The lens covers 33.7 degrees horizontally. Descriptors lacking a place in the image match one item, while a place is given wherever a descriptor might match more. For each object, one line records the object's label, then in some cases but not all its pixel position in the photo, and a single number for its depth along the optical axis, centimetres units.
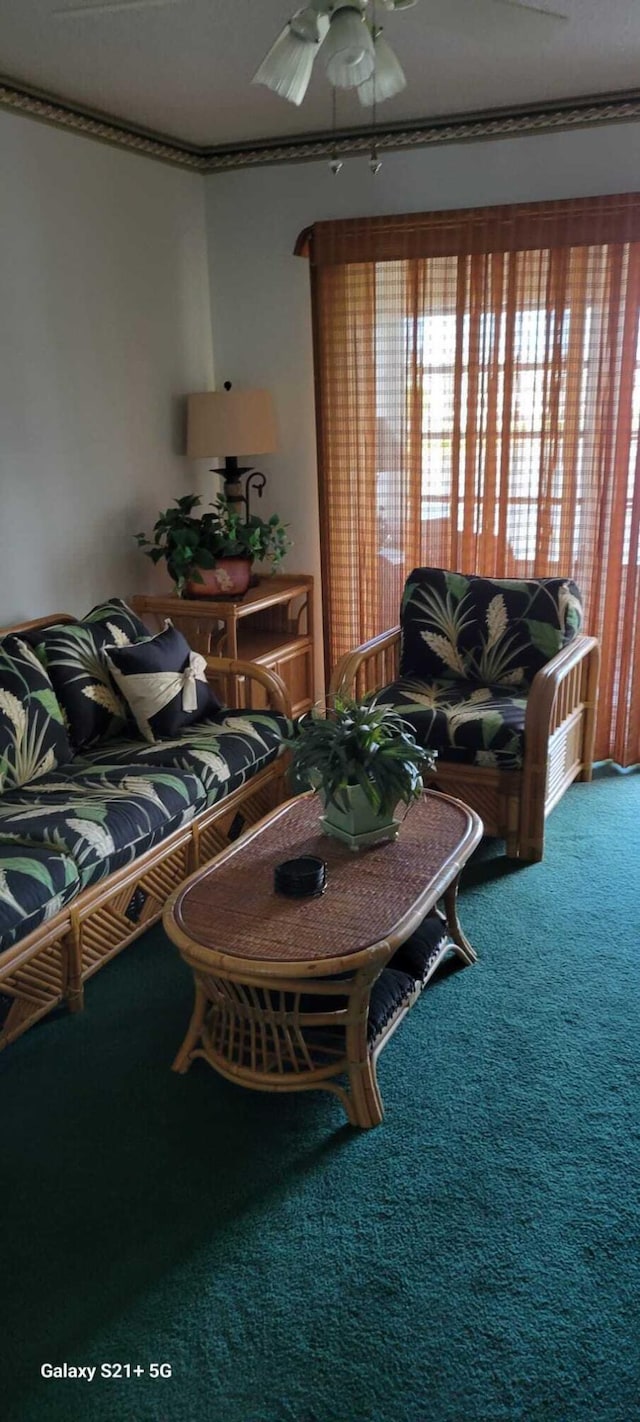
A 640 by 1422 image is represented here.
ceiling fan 205
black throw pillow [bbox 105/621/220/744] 328
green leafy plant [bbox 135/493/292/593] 395
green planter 252
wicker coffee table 207
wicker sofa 243
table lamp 414
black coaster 229
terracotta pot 407
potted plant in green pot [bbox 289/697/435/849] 246
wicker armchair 335
